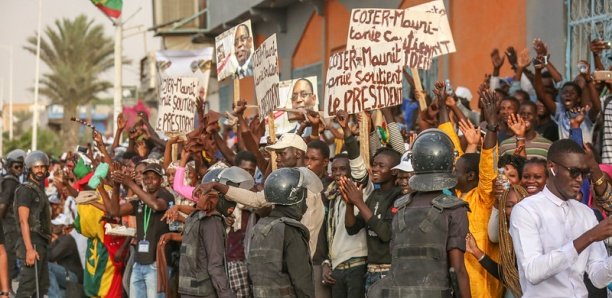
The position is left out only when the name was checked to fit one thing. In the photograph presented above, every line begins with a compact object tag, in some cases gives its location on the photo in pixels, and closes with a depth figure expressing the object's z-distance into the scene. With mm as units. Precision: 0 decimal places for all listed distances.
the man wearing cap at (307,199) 9336
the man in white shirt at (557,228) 6207
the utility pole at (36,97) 47678
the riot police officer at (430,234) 6922
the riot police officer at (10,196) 14719
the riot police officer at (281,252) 8445
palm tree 49281
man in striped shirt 9922
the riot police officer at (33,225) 13898
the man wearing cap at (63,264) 15531
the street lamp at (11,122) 65075
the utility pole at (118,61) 32812
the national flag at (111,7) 31812
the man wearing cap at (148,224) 11523
